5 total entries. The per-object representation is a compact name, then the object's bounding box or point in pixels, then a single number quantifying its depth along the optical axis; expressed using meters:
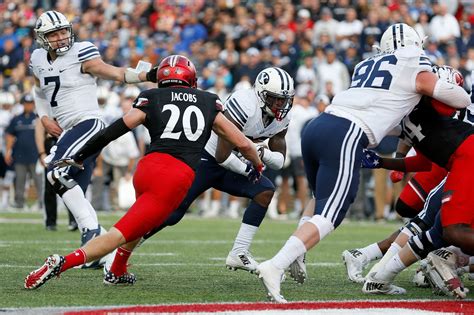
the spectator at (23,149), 34.84
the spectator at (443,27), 36.37
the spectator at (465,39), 35.69
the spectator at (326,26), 38.87
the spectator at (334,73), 35.47
